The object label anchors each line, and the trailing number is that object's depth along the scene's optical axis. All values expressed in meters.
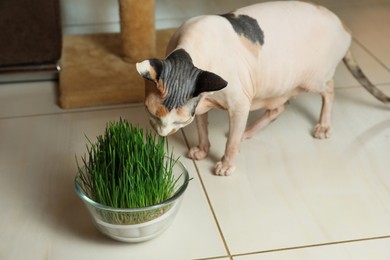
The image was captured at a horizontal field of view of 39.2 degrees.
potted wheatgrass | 0.87
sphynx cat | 0.89
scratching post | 1.46
